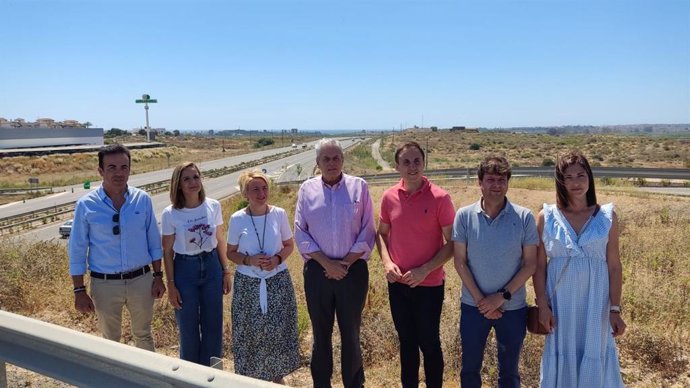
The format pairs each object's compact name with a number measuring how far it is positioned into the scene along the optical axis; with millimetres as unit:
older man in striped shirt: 3453
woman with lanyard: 3516
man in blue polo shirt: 3102
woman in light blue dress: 2910
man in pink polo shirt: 3402
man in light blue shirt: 3590
